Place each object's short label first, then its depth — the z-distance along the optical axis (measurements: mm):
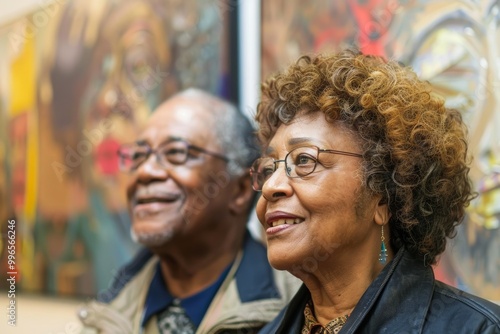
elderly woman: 1361
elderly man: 1912
